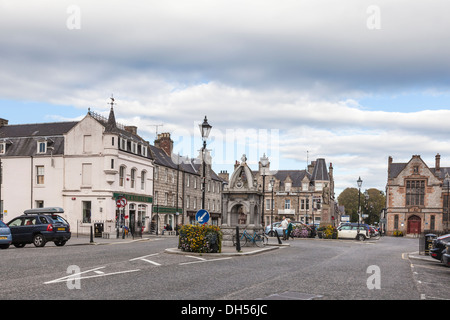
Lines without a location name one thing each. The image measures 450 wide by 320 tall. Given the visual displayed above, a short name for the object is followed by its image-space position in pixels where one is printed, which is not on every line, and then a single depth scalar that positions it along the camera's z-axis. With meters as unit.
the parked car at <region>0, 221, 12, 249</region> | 22.91
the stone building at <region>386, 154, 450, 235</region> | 75.25
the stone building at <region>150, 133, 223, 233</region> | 55.94
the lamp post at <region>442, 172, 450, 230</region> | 74.54
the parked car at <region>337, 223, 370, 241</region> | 42.37
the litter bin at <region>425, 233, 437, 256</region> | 25.00
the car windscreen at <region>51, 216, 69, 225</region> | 26.15
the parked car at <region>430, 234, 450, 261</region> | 20.16
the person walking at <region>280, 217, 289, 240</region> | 38.44
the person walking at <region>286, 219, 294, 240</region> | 38.30
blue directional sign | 20.42
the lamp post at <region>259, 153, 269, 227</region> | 33.31
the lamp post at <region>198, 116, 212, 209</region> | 20.91
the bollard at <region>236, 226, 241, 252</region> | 21.44
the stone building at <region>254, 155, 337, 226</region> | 83.56
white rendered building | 45.44
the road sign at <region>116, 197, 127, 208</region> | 36.06
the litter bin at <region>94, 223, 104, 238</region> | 39.44
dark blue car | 25.08
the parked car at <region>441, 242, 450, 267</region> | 15.97
